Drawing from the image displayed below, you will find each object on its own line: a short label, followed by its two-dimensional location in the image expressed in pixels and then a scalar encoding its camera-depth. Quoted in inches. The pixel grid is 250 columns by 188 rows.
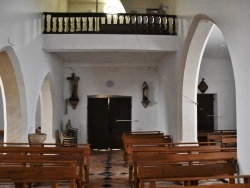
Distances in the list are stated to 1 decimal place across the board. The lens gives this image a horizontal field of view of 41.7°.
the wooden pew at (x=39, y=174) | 168.2
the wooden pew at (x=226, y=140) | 319.3
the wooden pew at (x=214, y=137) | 372.7
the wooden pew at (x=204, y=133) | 447.5
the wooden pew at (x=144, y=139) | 327.4
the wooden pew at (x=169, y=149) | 247.4
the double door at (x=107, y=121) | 517.3
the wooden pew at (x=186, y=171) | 174.2
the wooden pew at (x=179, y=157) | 215.6
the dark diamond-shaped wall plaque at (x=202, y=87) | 498.6
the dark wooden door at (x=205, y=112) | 510.9
